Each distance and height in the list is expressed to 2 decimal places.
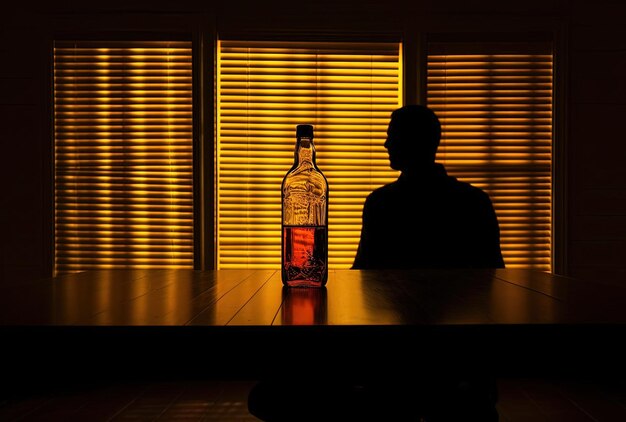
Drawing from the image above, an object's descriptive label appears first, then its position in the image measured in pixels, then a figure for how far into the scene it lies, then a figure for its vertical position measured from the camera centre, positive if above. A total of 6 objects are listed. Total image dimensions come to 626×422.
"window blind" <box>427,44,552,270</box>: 3.12 +0.41
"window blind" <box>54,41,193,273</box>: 3.09 +0.28
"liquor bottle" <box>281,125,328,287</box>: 1.12 -0.03
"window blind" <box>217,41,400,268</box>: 3.10 +0.42
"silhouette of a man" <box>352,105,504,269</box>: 1.74 -0.03
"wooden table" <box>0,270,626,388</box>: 0.75 -0.18
